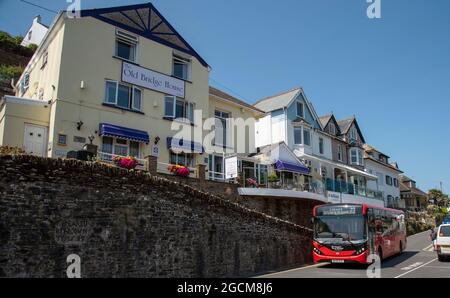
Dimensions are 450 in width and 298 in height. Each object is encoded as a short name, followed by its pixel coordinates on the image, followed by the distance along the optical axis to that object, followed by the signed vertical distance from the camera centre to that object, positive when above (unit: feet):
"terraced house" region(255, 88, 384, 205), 111.41 +24.37
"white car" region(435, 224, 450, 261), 64.75 -3.94
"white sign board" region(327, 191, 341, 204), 105.40 +5.94
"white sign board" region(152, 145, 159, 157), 76.46 +13.11
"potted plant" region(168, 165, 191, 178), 66.39 +8.06
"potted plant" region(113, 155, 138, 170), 60.03 +8.53
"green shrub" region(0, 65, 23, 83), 117.91 +43.87
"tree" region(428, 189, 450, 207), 248.93 +13.74
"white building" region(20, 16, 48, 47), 157.99 +75.56
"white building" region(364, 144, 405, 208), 172.51 +20.49
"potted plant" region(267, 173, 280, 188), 86.38 +8.36
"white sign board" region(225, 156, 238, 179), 80.11 +10.31
